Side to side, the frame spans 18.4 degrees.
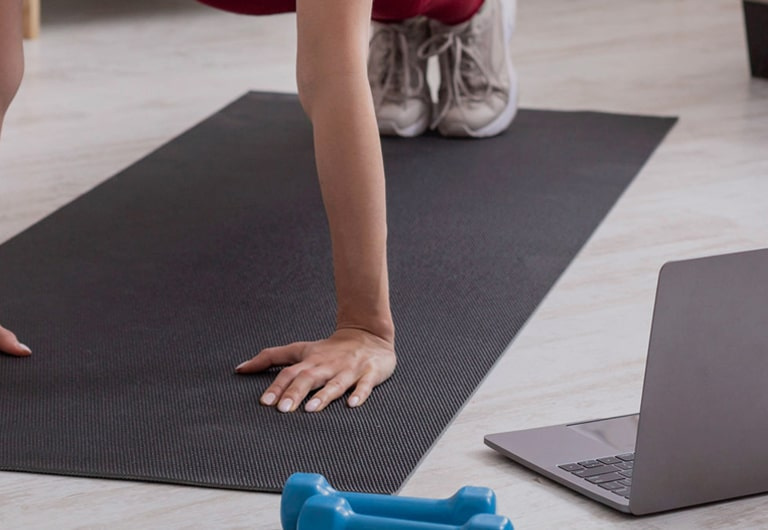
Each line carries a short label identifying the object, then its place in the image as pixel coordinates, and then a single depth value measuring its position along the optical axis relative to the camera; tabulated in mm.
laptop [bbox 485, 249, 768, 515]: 2036
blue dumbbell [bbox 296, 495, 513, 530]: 1962
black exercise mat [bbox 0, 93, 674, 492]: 2236
